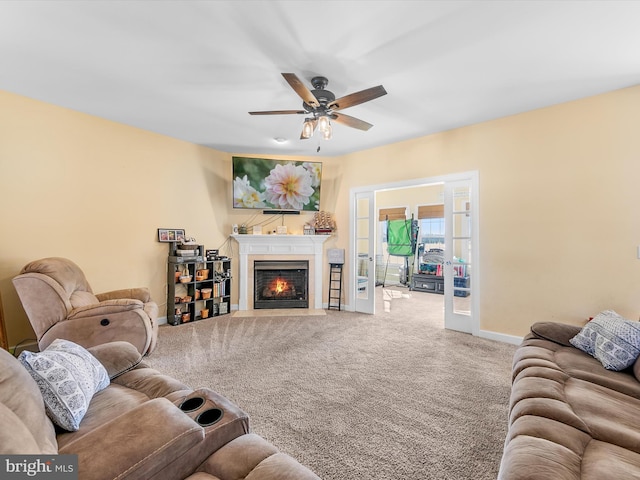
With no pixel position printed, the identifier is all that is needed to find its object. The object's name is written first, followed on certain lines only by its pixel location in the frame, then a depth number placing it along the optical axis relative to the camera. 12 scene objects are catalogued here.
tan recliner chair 2.57
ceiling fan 2.34
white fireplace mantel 5.02
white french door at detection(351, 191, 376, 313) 4.91
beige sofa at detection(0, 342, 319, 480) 0.82
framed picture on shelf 4.21
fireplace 5.13
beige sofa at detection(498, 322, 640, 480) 1.02
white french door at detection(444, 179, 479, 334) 3.92
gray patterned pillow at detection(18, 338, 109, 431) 1.15
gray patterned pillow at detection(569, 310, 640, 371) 1.78
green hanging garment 7.85
